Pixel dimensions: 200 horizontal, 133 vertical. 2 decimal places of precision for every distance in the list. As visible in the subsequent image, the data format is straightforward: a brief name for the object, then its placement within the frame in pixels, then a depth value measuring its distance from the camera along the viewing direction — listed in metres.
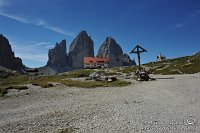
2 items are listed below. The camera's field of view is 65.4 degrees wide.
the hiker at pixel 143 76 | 33.23
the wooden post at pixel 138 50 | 35.62
